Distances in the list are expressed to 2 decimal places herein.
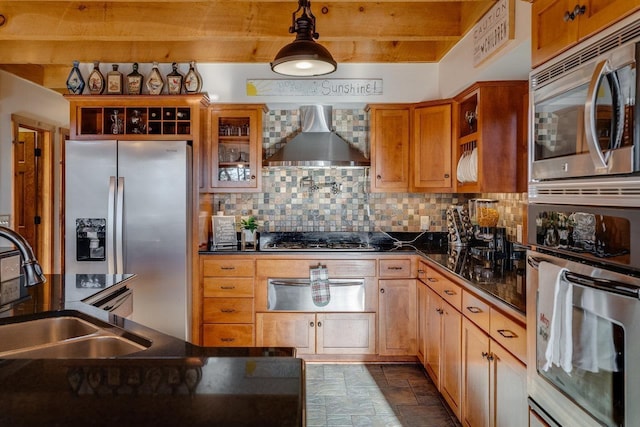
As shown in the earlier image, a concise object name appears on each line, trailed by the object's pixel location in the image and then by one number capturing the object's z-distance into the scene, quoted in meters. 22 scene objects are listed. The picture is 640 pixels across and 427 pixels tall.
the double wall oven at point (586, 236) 1.20
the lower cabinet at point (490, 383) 1.90
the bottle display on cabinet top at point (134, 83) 4.00
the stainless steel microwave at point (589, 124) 1.21
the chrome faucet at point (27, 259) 1.73
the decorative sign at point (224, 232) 4.12
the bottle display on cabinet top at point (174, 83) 3.99
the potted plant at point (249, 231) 4.24
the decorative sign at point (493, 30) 2.52
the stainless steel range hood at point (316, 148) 3.96
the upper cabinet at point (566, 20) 1.31
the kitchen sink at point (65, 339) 1.50
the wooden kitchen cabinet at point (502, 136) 3.27
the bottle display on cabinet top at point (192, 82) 3.99
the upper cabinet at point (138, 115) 3.90
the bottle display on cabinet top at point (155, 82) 3.98
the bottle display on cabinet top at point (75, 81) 4.03
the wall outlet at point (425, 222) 4.40
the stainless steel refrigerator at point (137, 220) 3.73
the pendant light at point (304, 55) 2.25
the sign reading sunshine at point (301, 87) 4.17
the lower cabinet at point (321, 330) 3.86
